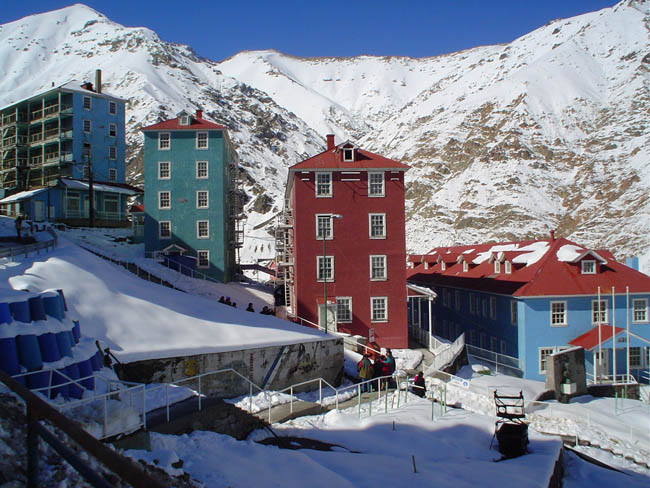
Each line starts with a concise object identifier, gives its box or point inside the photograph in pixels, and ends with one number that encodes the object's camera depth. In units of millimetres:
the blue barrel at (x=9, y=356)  8797
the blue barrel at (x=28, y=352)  9156
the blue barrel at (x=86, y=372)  10133
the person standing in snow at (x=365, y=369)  19422
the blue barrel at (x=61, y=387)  9461
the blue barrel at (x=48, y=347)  9538
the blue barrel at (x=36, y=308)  9789
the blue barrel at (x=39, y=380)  9116
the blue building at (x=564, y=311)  32438
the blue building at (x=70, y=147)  52875
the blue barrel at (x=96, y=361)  11219
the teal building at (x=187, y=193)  39219
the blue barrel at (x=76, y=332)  11133
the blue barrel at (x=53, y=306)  10223
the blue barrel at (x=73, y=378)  9711
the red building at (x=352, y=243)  33094
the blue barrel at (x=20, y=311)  9414
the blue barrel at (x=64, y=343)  9930
